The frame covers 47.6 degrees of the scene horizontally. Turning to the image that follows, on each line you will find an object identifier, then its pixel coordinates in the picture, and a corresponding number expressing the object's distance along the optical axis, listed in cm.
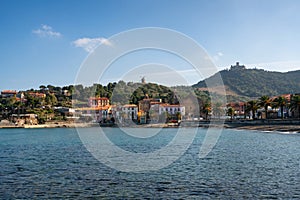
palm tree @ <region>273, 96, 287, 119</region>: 7650
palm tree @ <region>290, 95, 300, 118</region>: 7069
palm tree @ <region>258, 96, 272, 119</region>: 8031
